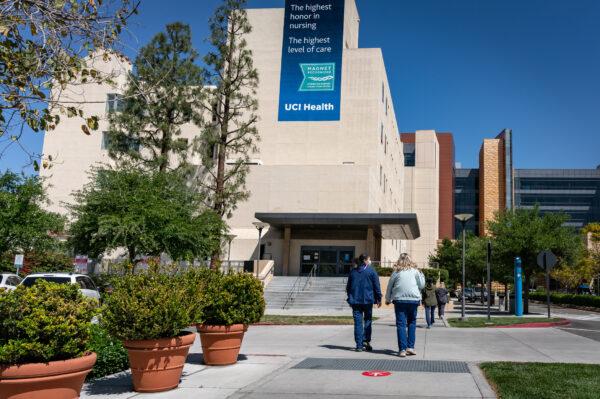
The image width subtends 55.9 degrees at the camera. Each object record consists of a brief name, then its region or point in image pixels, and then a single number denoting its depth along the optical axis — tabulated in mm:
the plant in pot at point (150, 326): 6926
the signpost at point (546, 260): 23094
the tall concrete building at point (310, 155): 45156
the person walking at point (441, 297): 23209
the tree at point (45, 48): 6195
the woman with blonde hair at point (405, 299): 10359
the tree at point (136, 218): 25984
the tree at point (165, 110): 35062
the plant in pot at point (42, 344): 5238
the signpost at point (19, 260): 30067
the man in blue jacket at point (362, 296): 11023
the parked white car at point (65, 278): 19795
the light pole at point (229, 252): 42481
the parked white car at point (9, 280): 23900
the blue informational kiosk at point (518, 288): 27781
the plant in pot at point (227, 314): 8898
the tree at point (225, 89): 34250
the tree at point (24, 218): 29453
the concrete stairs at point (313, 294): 31969
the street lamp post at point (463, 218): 22734
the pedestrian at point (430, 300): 18819
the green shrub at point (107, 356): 8414
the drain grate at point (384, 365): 8757
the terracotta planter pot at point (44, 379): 5195
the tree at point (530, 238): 30781
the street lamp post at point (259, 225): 32375
